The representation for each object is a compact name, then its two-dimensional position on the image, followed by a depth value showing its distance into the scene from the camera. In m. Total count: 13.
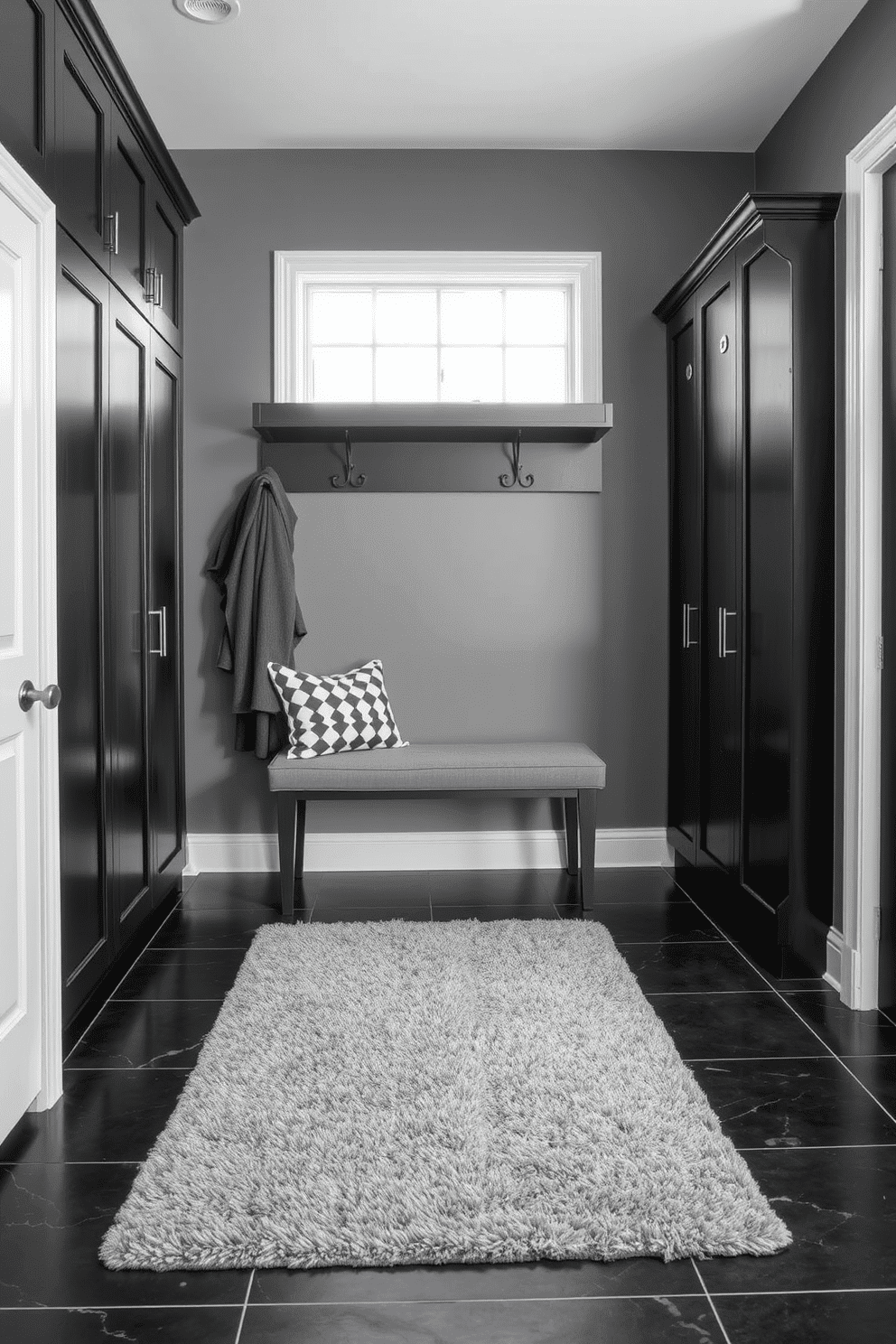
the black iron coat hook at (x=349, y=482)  4.14
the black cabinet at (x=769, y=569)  2.94
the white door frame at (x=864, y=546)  2.79
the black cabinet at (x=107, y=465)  2.50
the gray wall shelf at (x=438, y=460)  4.10
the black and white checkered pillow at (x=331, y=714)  3.89
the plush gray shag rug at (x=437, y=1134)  1.75
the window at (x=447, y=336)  4.21
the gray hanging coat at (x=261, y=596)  4.03
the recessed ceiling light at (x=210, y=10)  3.04
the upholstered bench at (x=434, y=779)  3.72
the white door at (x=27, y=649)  2.11
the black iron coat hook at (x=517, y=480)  4.16
